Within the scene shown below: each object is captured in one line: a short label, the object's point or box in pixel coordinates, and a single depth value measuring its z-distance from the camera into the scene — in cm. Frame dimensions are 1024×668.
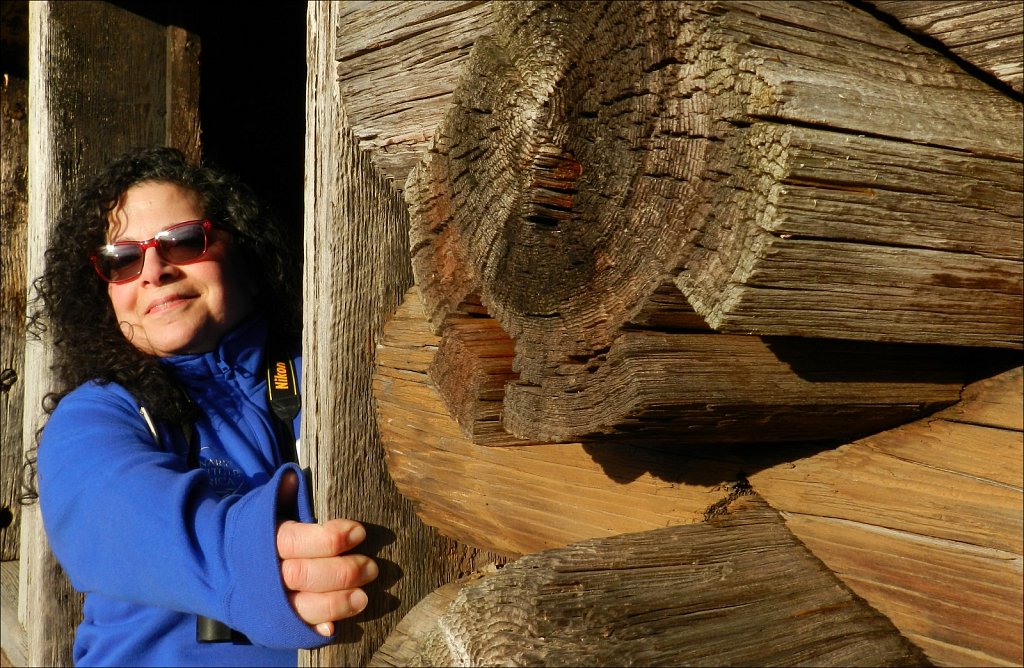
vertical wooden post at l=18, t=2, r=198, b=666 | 286
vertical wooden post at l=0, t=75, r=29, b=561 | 364
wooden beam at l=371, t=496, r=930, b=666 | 107
